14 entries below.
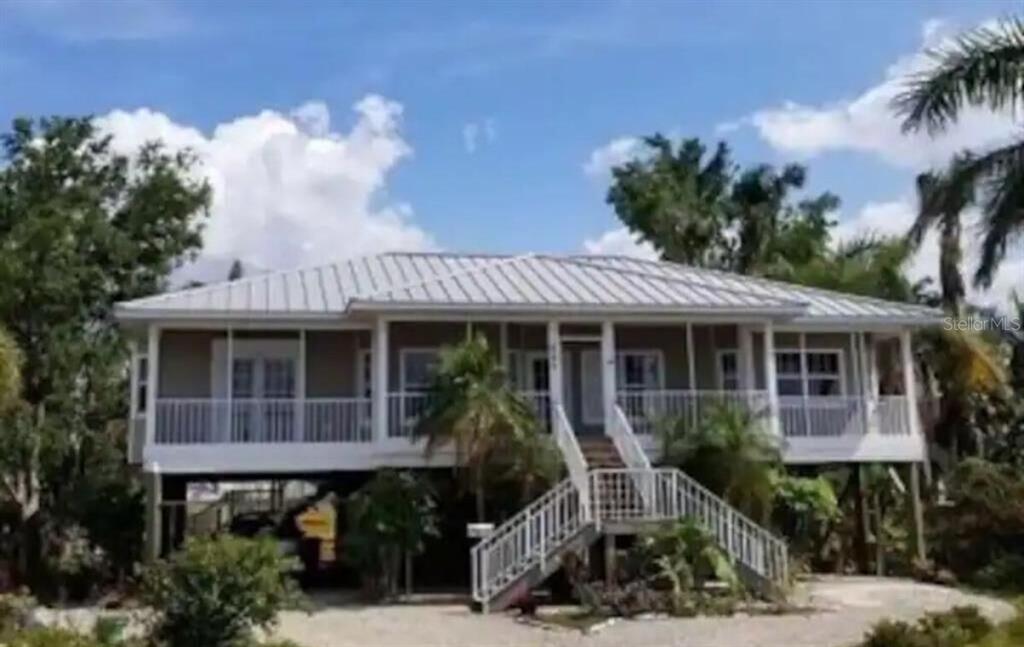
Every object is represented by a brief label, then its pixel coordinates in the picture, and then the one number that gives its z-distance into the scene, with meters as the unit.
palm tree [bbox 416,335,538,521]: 21.69
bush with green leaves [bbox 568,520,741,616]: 19.09
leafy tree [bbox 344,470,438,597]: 21.73
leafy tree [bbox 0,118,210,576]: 29.80
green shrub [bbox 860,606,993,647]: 13.67
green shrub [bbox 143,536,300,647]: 14.44
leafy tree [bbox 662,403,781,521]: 22.16
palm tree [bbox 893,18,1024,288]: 18.14
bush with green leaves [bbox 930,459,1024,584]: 25.58
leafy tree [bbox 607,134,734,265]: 41.53
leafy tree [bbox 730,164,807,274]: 40.78
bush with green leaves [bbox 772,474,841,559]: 25.00
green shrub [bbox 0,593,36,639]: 15.93
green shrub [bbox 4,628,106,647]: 13.95
